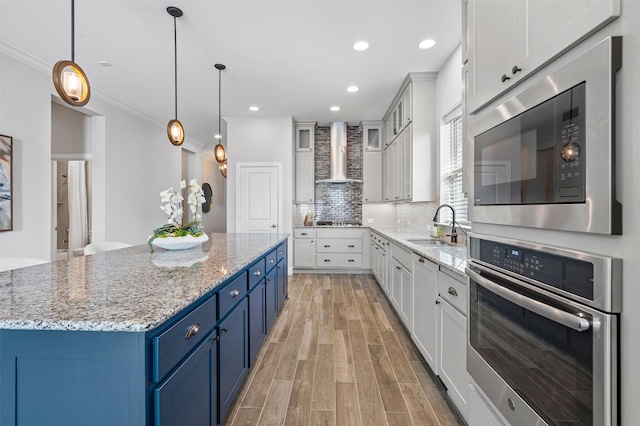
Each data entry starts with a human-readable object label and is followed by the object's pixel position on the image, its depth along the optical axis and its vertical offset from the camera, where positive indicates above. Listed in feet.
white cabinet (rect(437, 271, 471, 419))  5.03 -2.42
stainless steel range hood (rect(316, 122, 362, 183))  18.54 +3.87
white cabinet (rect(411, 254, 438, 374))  6.45 -2.40
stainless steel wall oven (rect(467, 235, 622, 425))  2.12 -1.13
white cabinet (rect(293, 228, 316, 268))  17.83 -2.24
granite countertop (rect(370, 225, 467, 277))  5.34 -0.99
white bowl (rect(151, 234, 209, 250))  7.04 -0.76
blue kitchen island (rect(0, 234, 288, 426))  2.84 -1.44
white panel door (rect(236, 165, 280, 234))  17.79 +0.80
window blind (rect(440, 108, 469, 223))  10.19 +1.65
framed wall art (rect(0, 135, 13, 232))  9.87 +1.00
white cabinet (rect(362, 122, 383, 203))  18.62 +3.03
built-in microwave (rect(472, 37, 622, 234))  2.07 +0.56
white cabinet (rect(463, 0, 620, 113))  2.28 +1.76
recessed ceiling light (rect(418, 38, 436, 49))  9.68 +5.75
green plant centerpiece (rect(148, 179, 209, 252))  7.14 -0.48
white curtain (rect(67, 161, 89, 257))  20.64 +0.48
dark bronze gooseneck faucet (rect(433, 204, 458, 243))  9.18 -0.71
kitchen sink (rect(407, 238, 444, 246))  9.69 -1.04
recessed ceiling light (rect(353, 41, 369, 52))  9.85 +5.77
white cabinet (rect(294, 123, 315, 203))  18.75 +2.79
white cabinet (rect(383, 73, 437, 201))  11.87 +3.14
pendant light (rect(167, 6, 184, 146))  9.69 +2.74
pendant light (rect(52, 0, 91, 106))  6.12 +2.87
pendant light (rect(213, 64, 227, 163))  12.53 +2.75
